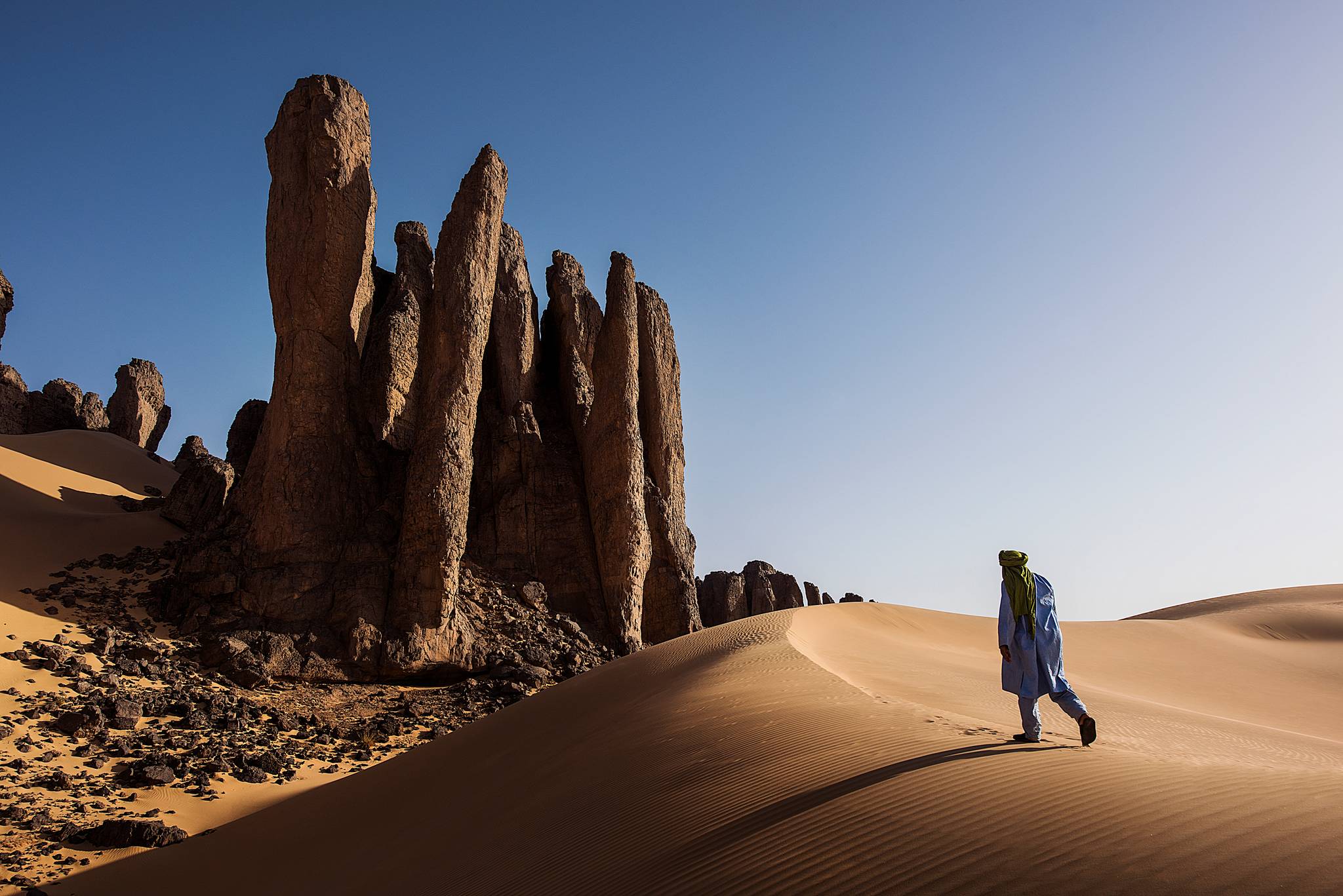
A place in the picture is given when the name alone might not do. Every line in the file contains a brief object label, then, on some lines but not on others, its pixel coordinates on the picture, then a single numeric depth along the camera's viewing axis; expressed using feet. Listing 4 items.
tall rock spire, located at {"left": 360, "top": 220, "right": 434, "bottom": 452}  67.31
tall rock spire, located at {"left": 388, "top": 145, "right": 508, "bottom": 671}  55.26
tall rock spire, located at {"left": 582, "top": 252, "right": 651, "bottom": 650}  69.51
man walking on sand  20.86
